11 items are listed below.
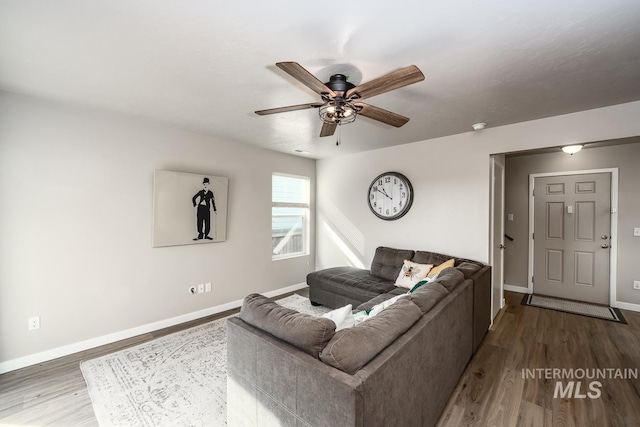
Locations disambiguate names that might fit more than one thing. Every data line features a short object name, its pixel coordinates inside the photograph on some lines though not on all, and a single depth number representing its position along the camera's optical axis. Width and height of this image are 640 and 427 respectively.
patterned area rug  1.89
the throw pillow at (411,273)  3.36
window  4.72
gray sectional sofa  1.14
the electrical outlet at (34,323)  2.54
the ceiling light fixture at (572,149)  3.22
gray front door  3.98
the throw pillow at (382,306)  1.94
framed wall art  3.24
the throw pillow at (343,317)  1.63
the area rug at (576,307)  3.59
